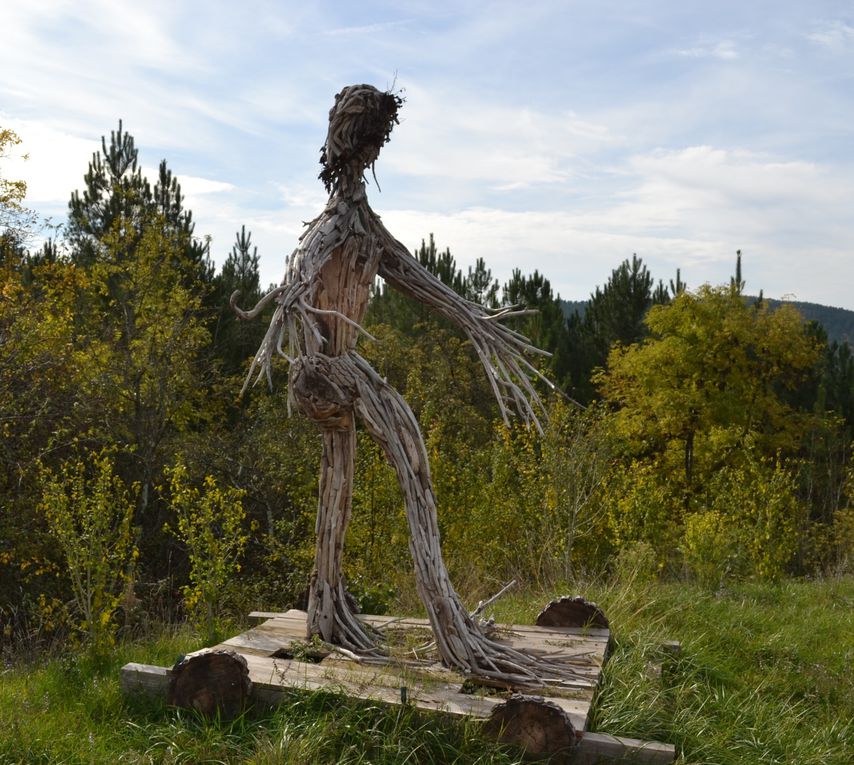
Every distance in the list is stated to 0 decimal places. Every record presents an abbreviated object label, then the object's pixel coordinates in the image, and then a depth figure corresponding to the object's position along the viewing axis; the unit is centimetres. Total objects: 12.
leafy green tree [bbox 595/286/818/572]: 1692
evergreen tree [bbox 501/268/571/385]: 1840
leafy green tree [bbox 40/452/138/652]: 469
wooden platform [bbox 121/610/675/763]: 327
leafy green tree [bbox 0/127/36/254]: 1016
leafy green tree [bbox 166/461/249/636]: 495
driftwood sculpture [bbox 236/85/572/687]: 368
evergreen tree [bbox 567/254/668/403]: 2047
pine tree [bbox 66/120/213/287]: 1266
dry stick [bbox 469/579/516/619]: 409
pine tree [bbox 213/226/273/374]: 1395
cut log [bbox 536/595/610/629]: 450
